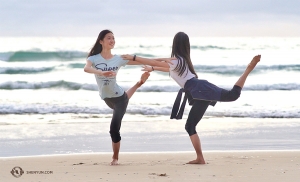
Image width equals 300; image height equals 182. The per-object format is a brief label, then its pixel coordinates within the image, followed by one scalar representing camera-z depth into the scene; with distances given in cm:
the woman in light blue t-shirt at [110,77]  652
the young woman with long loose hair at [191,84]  650
